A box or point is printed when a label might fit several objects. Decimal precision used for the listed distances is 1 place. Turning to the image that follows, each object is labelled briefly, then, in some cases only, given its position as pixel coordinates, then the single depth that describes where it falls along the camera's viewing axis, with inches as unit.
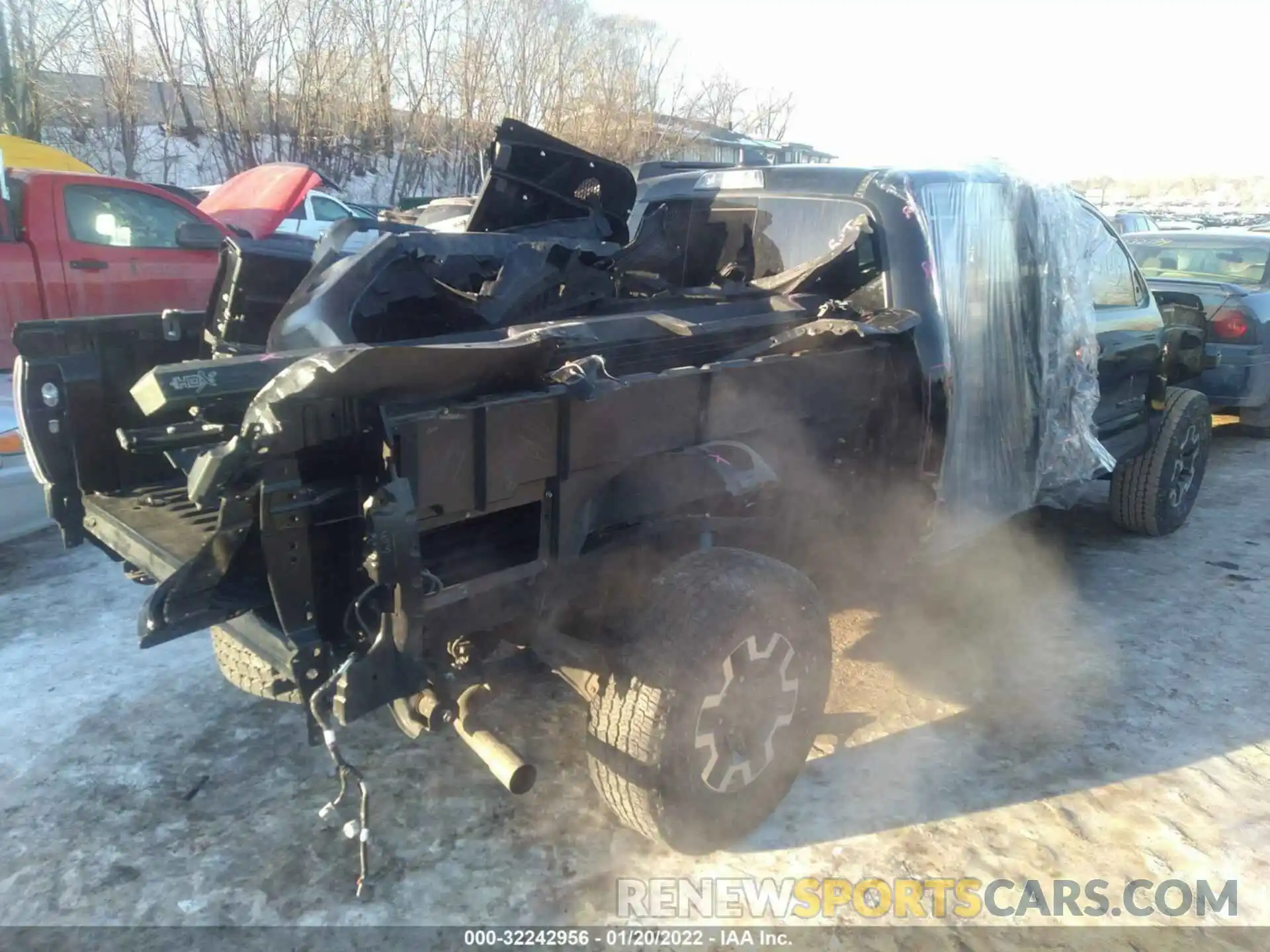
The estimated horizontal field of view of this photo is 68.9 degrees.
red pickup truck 257.8
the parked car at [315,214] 469.4
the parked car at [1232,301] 287.3
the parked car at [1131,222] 614.2
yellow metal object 399.5
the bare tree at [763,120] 1290.6
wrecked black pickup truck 85.0
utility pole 627.6
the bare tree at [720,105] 1227.2
